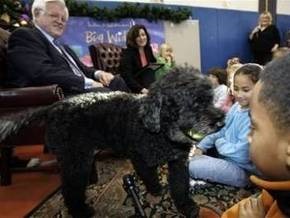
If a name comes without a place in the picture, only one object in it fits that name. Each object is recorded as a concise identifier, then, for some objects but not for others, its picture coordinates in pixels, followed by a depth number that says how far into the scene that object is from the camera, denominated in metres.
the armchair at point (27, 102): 1.45
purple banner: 3.40
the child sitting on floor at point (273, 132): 0.44
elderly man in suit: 1.55
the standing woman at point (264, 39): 4.37
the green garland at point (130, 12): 3.28
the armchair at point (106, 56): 2.76
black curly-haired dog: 1.11
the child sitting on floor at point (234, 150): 1.50
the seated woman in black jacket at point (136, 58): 2.68
